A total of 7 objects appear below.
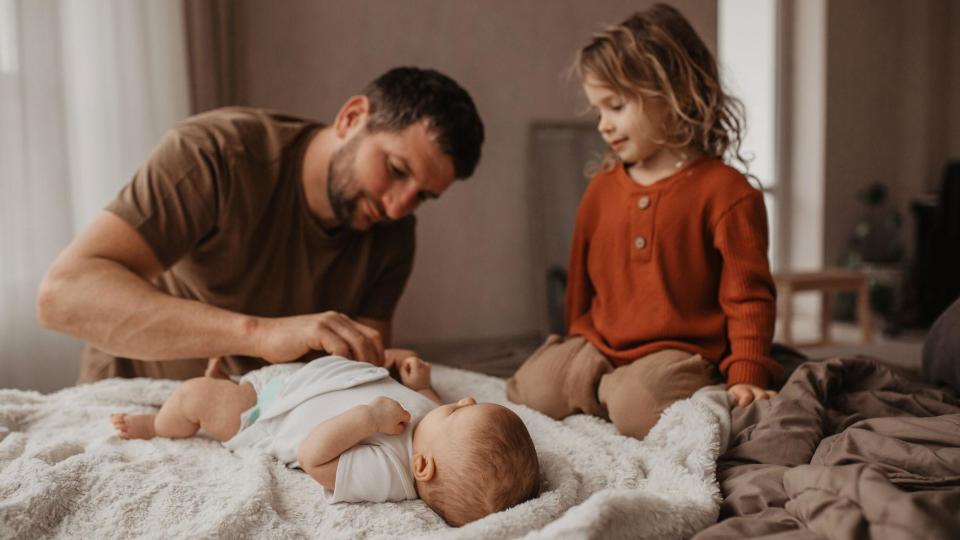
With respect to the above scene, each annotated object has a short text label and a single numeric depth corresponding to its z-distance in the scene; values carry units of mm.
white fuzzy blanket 868
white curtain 2400
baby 980
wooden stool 4242
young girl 1480
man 1373
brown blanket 782
